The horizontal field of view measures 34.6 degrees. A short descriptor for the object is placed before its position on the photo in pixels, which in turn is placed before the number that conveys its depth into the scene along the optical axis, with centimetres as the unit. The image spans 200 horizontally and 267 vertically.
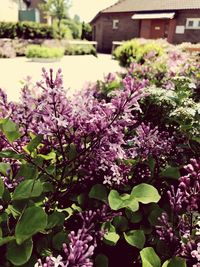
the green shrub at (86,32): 4903
